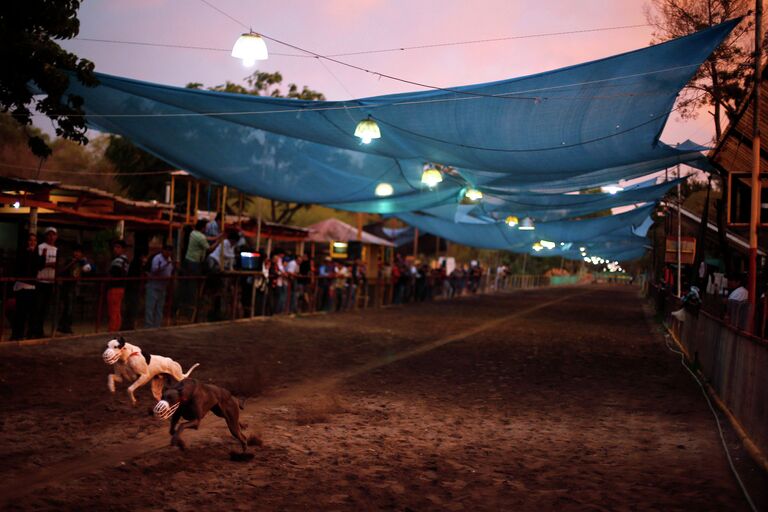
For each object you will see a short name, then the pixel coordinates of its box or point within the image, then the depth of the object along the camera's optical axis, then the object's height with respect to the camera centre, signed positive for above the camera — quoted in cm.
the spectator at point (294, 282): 2121 -23
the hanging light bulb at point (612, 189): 2013 +265
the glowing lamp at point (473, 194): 1952 +231
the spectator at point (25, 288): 1163 -44
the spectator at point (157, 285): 1471 -36
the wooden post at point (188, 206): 1906 +148
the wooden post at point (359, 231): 2958 +175
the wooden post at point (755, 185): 987 +143
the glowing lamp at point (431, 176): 1673 +225
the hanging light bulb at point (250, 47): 1004 +285
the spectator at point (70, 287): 1262 -42
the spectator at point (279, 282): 1998 -24
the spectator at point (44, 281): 1200 -33
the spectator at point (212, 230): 1727 +86
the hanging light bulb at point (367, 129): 1198 +227
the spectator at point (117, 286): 1365 -39
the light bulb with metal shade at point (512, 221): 2754 +234
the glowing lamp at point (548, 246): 4406 +247
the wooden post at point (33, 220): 1426 +70
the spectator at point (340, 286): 2432 -31
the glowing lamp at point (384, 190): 1839 +211
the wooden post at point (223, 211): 1858 +146
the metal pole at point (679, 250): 1956 +114
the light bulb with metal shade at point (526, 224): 2747 +223
